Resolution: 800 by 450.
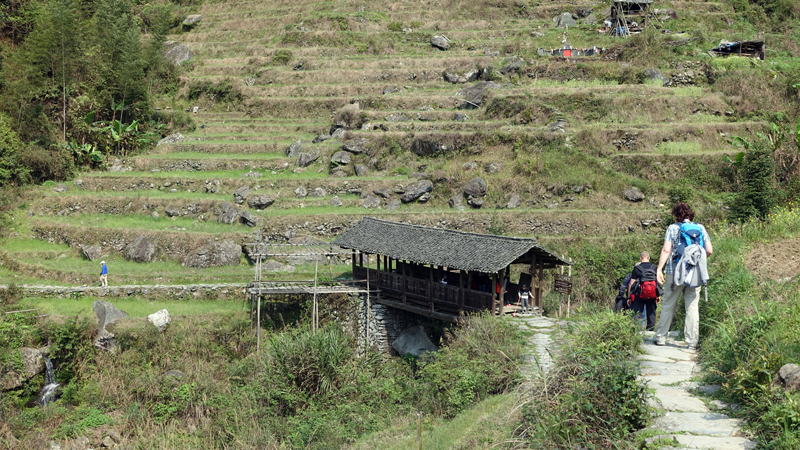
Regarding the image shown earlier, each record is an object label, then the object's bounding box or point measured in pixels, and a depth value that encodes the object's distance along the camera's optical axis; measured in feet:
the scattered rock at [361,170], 106.32
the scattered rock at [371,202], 99.50
